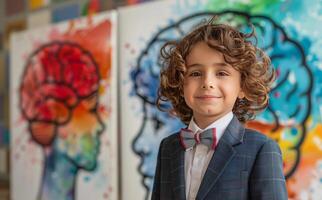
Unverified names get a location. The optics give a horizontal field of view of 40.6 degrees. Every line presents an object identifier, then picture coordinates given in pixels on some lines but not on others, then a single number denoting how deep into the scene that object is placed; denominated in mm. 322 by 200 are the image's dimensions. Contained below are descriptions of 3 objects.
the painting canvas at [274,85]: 1442
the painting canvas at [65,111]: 1885
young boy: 776
